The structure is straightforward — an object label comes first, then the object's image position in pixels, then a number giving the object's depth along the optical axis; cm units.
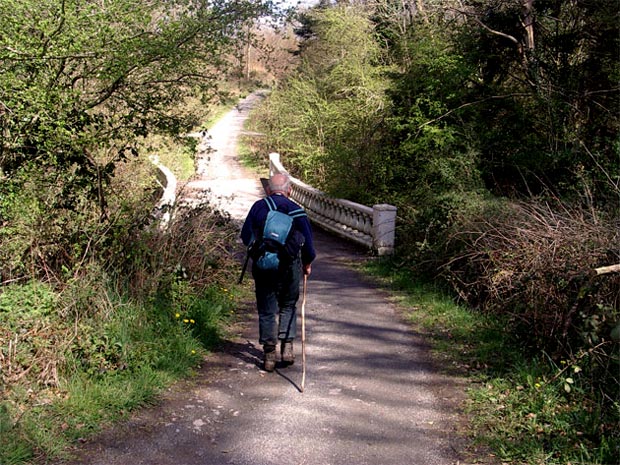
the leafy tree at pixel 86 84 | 629
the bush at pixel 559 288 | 536
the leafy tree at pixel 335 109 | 1628
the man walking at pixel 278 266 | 643
